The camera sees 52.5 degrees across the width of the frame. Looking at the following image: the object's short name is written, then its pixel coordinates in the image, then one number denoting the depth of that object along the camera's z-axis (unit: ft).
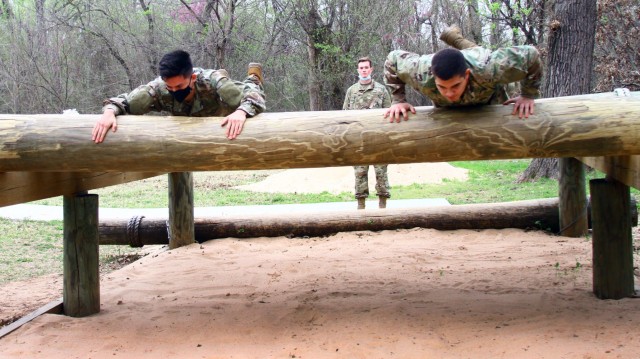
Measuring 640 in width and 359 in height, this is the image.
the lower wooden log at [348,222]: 22.93
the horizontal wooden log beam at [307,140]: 11.87
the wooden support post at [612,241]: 14.53
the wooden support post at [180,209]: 22.43
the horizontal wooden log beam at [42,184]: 13.48
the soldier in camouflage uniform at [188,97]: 12.59
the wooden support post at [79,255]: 15.23
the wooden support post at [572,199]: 21.50
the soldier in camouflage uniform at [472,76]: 11.66
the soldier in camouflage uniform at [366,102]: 28.50
